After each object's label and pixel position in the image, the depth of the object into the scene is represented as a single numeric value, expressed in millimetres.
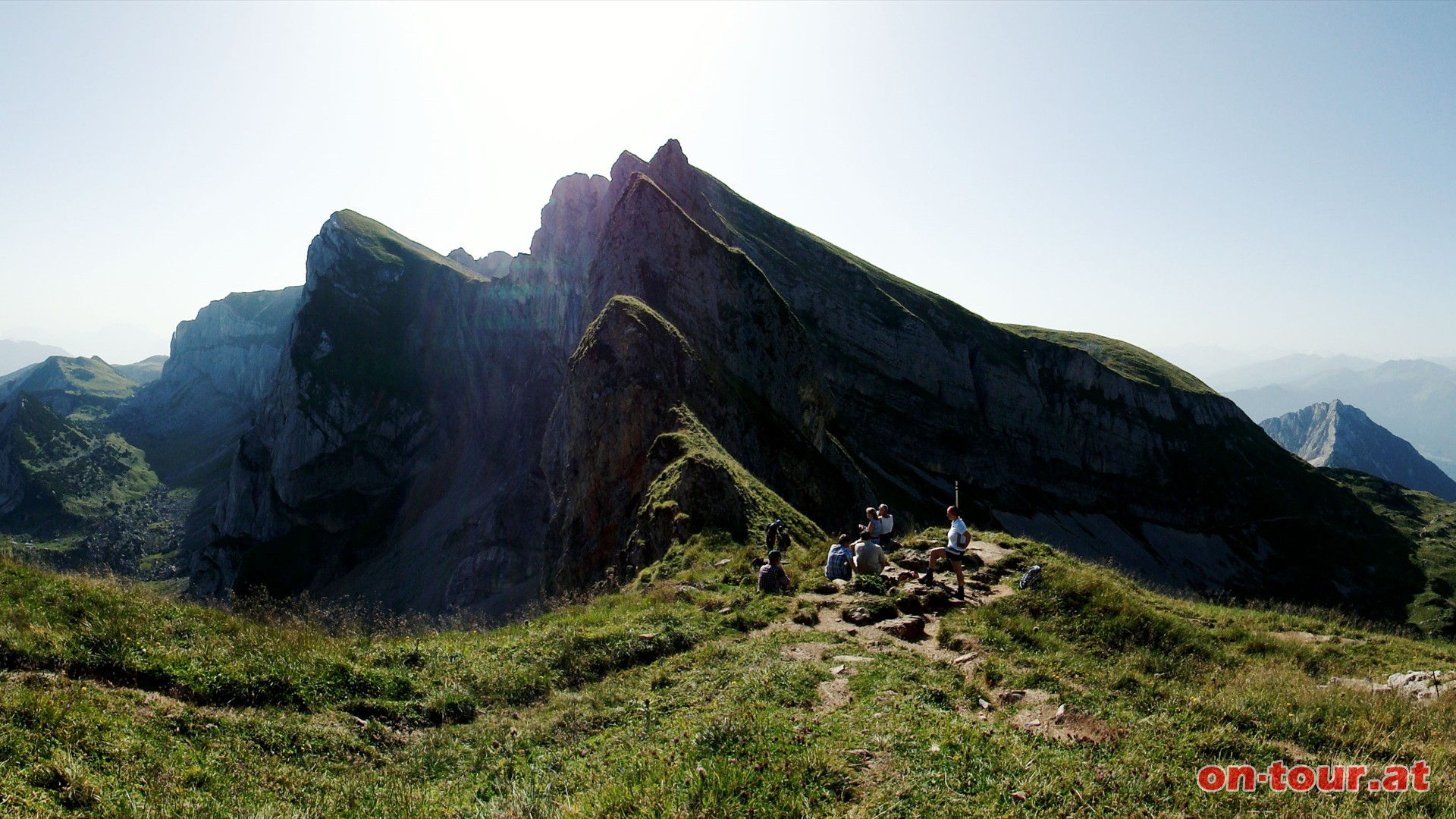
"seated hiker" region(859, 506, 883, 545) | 18406
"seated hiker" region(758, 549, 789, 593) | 16250
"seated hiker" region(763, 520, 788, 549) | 21188
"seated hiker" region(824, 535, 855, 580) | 17031
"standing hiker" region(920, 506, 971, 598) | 16078
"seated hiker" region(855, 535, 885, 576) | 17094
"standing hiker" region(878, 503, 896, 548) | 19375
